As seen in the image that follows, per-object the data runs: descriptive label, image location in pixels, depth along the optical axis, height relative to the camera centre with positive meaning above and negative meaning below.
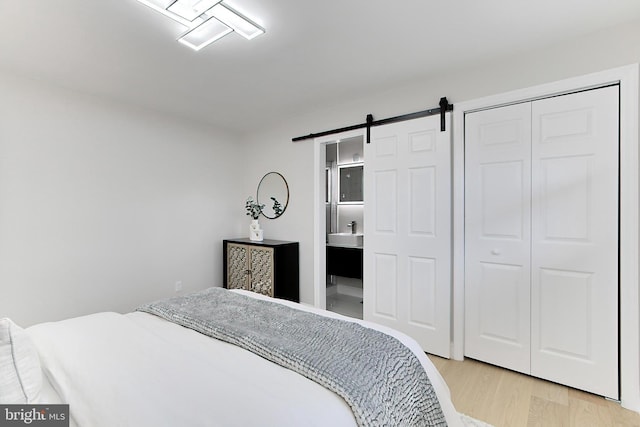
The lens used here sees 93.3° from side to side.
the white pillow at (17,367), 0.92 -0.52
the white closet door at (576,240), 2.02 -0.20
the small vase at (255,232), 3.93 -0.25
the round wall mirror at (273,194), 3.94 +0.25
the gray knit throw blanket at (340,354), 1.09 -0.60
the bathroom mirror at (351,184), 4.50 +0.44
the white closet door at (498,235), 2.32 -0.18
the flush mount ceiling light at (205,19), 1.71 +1.19
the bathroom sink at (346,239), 4.35 -0.39
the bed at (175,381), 0.93 -0.61
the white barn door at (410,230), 2.64 -0.17
